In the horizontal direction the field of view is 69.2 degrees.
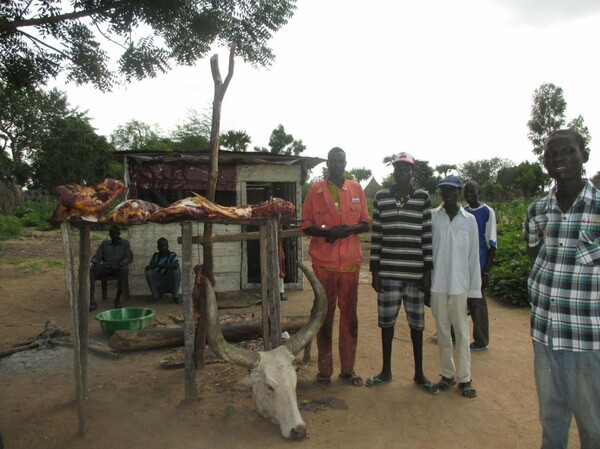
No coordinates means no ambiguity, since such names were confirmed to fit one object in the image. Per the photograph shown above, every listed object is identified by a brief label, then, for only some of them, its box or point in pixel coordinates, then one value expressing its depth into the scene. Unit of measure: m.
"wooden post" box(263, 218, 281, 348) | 4.26
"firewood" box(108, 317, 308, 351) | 5.40
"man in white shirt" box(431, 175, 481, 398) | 3.98
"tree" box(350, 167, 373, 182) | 45.66
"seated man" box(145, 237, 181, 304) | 8.20
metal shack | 8.25
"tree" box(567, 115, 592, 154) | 31.55
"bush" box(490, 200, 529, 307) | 7.95
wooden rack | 3.60
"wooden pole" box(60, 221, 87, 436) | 3.50
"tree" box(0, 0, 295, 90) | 6.26
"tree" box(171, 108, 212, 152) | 29.08
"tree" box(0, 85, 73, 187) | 25.47
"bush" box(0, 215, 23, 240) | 19.33
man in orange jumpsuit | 4.21
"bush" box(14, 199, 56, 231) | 24.03
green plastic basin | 5.85
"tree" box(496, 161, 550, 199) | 29.14
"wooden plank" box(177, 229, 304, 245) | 4.18
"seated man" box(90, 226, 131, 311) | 7.82
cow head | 3.29
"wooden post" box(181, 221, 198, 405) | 3.98
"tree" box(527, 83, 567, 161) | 32.34
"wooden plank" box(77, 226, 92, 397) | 4.07
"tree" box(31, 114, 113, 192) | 24.47
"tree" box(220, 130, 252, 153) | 24.41
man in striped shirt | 4.08
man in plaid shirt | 2.29
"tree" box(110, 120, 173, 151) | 38.02
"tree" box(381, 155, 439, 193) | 35.41
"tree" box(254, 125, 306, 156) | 32.03
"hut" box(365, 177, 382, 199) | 40.95
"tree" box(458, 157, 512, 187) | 47.56
